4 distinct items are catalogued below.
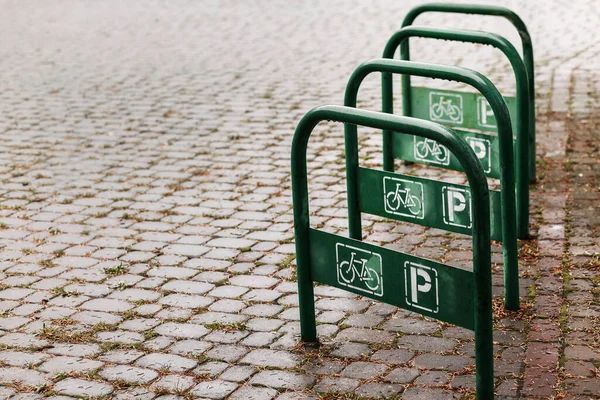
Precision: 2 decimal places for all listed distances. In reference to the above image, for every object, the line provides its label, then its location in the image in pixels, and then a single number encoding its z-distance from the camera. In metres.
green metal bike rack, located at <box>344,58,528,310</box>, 4.50
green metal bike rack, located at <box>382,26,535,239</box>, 5.41
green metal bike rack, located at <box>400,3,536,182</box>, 6.12
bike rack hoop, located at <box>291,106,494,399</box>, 3.63
